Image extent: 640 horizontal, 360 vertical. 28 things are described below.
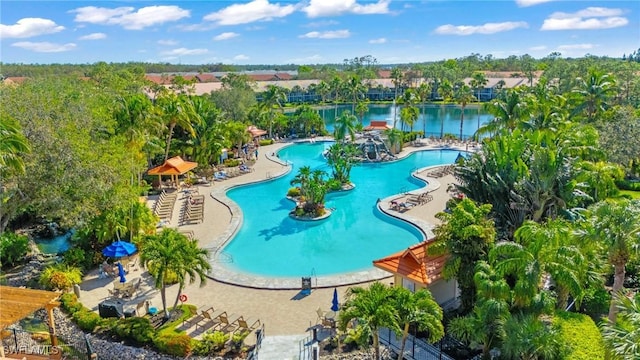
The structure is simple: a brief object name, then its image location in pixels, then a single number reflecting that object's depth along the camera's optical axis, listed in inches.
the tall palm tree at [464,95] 2451.2
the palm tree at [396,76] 4030.5
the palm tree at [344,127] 1996.8
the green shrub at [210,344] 640.4
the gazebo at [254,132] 2185.3
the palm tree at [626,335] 378.6
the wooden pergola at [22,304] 598.2
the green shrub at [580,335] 542.2
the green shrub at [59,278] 805.2
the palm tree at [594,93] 1503.4
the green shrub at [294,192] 1454.2
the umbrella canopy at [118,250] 876.6
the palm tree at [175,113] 1537.9
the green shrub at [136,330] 661.3
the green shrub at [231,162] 1827.0
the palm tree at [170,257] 666.8
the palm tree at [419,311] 525.3
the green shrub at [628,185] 1326.0
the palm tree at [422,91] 3184.1
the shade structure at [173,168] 1493.2
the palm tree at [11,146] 669.3
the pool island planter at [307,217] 1266.0
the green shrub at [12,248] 920.9
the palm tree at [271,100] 2396.7
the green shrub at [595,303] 701.3
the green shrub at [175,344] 636.1
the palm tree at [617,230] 555.2
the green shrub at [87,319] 701.3
